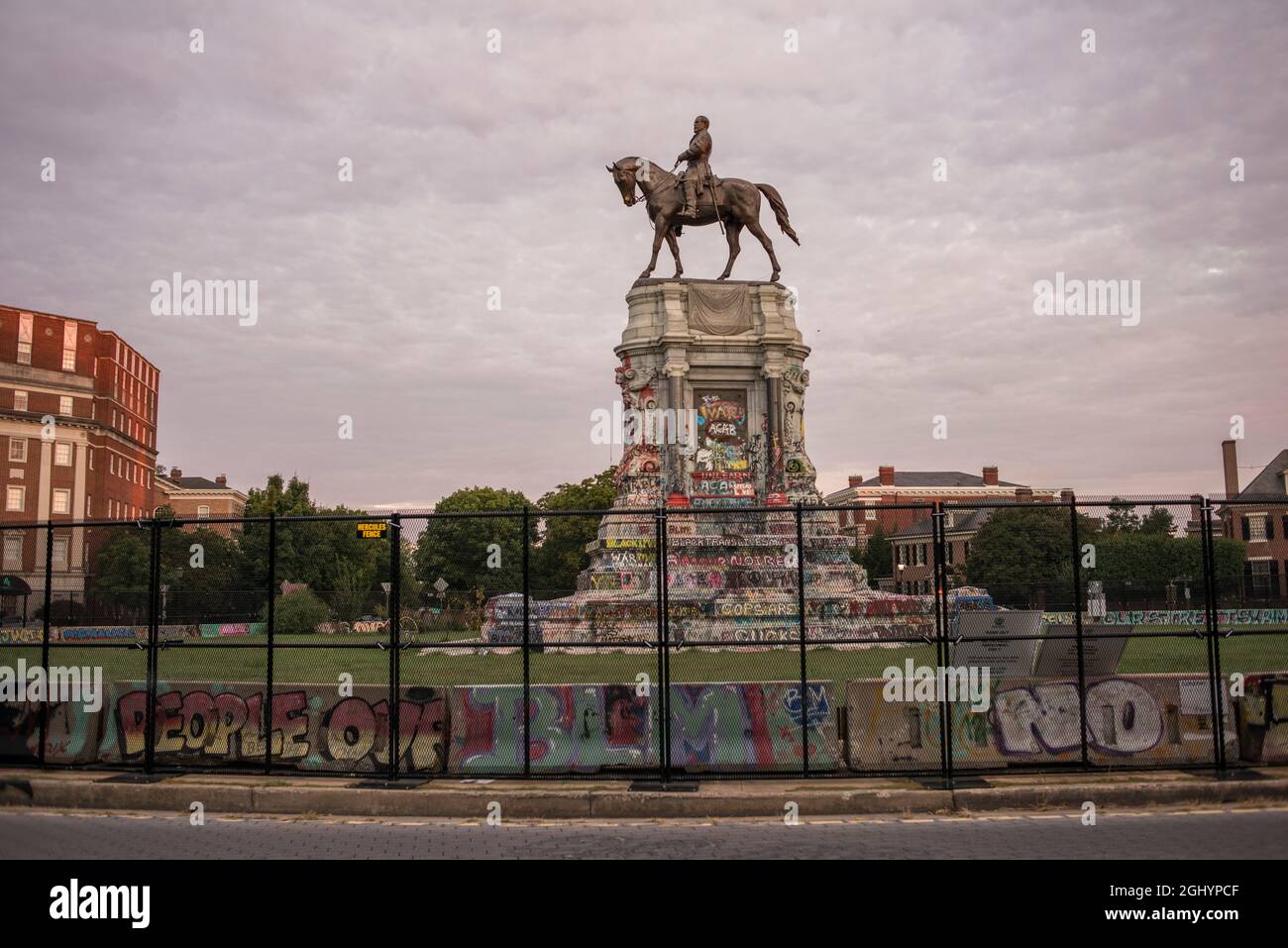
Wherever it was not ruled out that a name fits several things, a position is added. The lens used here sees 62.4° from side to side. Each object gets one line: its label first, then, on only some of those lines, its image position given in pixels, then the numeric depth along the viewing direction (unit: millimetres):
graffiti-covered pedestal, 34812
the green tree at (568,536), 71375
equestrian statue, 41469
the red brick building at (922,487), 123238
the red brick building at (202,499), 143500
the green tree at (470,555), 54656
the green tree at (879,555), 29594
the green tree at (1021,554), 22969
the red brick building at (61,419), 83062
